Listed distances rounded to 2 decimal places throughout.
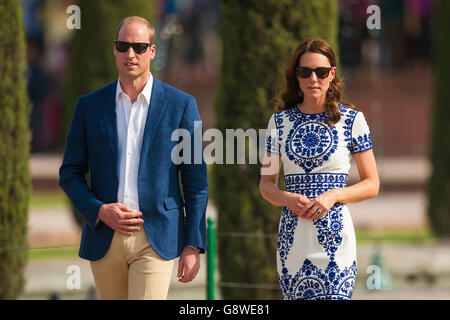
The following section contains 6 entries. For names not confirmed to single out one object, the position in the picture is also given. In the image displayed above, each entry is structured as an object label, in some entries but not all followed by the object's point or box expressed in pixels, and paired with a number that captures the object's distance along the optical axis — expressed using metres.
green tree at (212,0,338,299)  14.77
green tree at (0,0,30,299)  14.84
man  7.87
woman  7.79
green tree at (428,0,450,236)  25.48
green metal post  13.17
